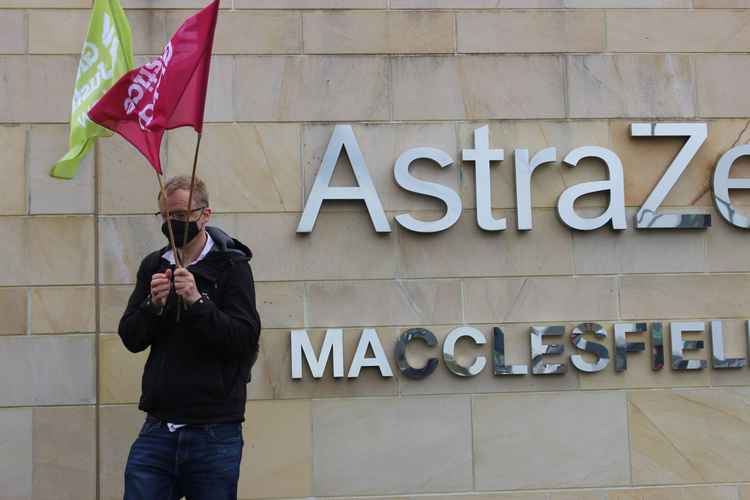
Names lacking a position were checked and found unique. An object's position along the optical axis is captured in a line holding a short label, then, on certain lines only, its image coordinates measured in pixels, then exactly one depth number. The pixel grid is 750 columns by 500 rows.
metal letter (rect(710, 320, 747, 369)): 6.11
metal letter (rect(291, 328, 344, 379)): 5.90
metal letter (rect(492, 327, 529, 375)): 6.01
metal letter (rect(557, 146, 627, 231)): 6.11
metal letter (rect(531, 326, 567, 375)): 6.04
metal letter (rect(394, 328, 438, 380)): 5.96
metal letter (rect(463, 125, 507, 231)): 6.07
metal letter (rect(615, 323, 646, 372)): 6.07
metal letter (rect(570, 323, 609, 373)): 6.05
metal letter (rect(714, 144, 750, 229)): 6.19
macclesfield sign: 5.92
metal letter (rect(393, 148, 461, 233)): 6.02
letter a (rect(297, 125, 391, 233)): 5.98
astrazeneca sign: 6.01
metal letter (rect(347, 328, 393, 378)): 5.92
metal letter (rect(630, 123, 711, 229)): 6.14
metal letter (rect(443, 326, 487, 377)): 5.99
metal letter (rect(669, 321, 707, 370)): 6.09
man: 4.39
